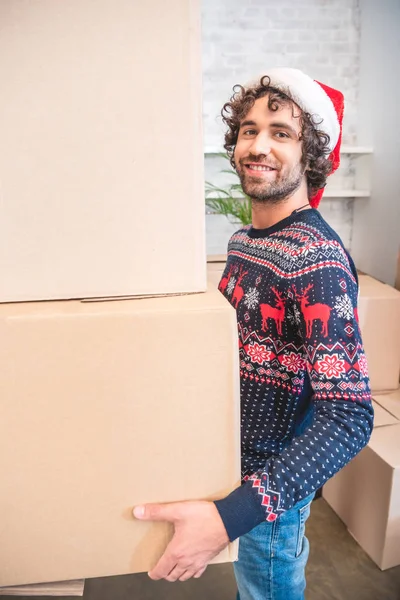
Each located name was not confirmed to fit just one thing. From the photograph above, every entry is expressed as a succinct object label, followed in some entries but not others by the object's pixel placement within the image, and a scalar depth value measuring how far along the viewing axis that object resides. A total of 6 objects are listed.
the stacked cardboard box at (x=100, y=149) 0.53
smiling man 0.64
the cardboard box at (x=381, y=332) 1.70
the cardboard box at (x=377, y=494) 1.51
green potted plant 2.17
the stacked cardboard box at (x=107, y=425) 0.57
